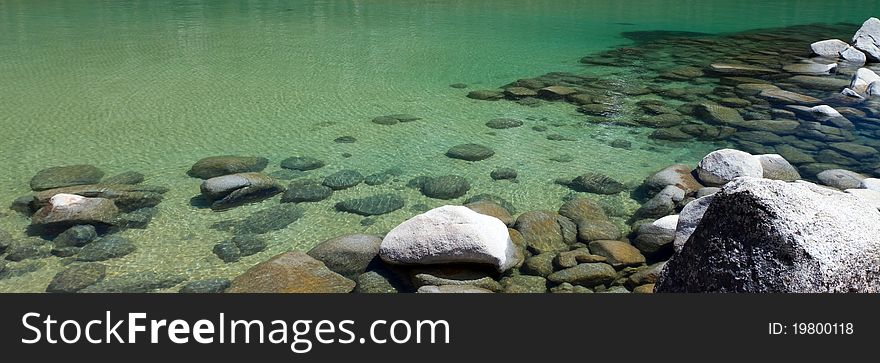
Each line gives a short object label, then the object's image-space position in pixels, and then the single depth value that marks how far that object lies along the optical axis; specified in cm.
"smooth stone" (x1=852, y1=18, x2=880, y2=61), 1688
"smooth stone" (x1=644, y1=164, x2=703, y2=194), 732
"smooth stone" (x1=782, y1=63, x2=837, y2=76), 1495
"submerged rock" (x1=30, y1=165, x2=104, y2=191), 752
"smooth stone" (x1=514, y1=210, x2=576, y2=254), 600
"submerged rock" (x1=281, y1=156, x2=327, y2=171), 827
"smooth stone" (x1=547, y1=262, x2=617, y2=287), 532
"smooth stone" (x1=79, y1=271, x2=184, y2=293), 537
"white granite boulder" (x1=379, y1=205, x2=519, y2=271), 535
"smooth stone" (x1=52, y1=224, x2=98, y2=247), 607
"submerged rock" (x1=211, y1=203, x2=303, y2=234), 650
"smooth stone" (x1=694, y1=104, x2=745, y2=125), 1042
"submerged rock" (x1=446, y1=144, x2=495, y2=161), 870
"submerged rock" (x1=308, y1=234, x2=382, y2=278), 565
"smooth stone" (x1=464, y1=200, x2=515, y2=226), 653
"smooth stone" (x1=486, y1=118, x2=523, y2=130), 1027
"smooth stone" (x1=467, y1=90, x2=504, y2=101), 1236
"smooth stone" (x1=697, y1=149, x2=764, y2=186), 729
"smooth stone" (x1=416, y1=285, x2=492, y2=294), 505
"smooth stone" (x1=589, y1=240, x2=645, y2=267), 562
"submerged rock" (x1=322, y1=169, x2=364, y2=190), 765
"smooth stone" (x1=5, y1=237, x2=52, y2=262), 582
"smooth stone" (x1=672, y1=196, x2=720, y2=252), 552
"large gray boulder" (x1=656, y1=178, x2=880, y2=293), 319
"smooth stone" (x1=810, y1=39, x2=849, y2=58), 1745
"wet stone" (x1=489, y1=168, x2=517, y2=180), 797
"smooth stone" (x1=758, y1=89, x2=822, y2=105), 1159
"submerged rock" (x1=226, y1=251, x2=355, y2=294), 514
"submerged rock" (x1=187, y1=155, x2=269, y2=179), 800
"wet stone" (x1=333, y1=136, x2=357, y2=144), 942
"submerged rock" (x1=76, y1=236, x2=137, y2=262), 587
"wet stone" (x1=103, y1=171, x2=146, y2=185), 773
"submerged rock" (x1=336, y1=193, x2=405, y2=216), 696
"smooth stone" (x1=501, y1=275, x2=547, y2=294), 529
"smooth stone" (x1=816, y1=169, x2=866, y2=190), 718
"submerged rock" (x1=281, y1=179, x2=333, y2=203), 721
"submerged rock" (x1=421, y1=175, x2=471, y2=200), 743
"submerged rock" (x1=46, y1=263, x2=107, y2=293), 534
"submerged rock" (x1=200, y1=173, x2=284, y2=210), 705
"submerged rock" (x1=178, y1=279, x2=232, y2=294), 534
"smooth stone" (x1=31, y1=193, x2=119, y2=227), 630
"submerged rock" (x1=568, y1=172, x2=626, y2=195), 752
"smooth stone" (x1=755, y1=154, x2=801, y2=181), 746
